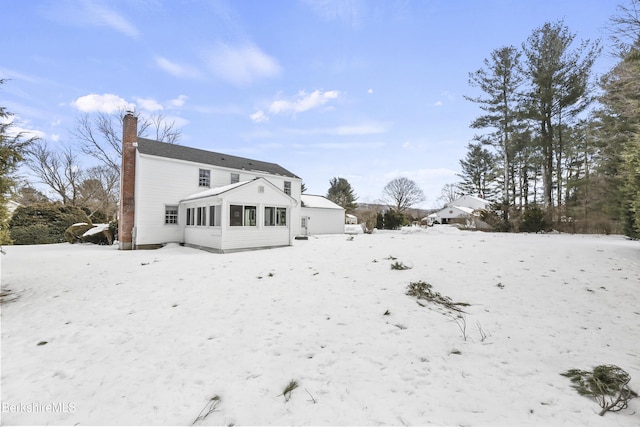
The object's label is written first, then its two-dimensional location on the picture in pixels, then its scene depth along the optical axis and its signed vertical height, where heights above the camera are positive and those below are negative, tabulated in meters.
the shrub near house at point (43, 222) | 17.44 -0.27
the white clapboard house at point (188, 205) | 13.02 +0.83
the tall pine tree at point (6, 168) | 5.64 +1.19
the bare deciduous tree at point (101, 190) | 28.23 +3.40
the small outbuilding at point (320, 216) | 23.67 +0.40
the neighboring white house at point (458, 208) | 42.28 +2.35
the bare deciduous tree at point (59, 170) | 25.98 +5.32
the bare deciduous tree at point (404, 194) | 48.06 +5.34
